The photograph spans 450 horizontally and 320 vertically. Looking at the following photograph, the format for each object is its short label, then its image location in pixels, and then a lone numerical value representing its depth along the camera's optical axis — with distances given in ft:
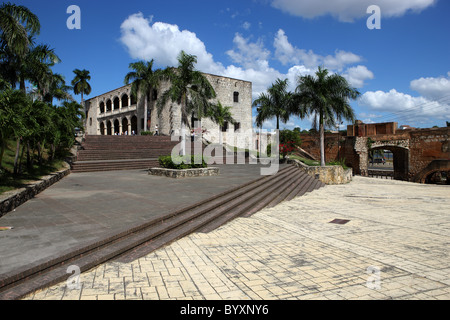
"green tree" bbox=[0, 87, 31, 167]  22.04
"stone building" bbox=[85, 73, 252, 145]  111.83
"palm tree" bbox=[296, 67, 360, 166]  67.15
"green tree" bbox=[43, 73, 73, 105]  74.31
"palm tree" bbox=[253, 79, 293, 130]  81.71
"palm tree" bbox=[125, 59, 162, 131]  106.52
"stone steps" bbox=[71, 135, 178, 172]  54.34
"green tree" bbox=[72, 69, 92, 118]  128.67
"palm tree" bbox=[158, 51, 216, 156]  54.60
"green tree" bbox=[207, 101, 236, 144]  111.04
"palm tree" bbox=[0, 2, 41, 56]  40.40
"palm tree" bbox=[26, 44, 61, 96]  61.52
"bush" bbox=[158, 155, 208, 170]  43.50
